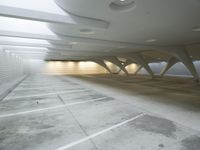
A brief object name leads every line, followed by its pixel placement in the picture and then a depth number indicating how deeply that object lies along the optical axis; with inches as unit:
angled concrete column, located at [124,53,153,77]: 678.9
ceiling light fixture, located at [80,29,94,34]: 270.7
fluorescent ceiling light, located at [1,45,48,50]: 433.4
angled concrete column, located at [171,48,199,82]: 460.9
